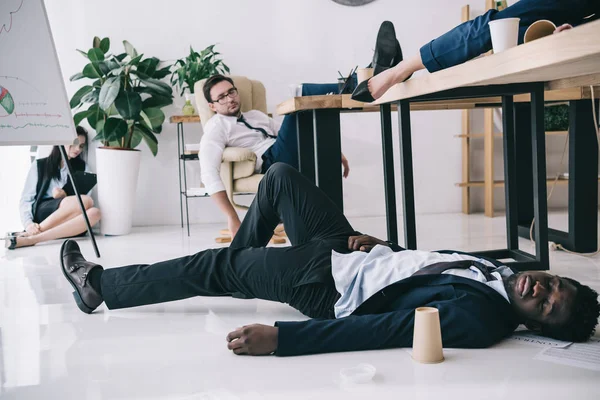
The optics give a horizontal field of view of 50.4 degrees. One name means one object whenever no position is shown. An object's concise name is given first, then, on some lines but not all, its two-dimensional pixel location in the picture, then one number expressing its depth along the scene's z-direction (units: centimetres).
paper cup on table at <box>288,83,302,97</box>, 314
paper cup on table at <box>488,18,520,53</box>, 160
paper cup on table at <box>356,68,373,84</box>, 253
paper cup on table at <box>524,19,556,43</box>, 152
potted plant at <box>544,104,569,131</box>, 452
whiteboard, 271
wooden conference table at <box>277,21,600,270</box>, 151
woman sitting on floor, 409
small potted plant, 427
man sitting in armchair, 347
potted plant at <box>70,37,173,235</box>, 415
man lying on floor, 155
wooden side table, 427
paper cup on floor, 146
